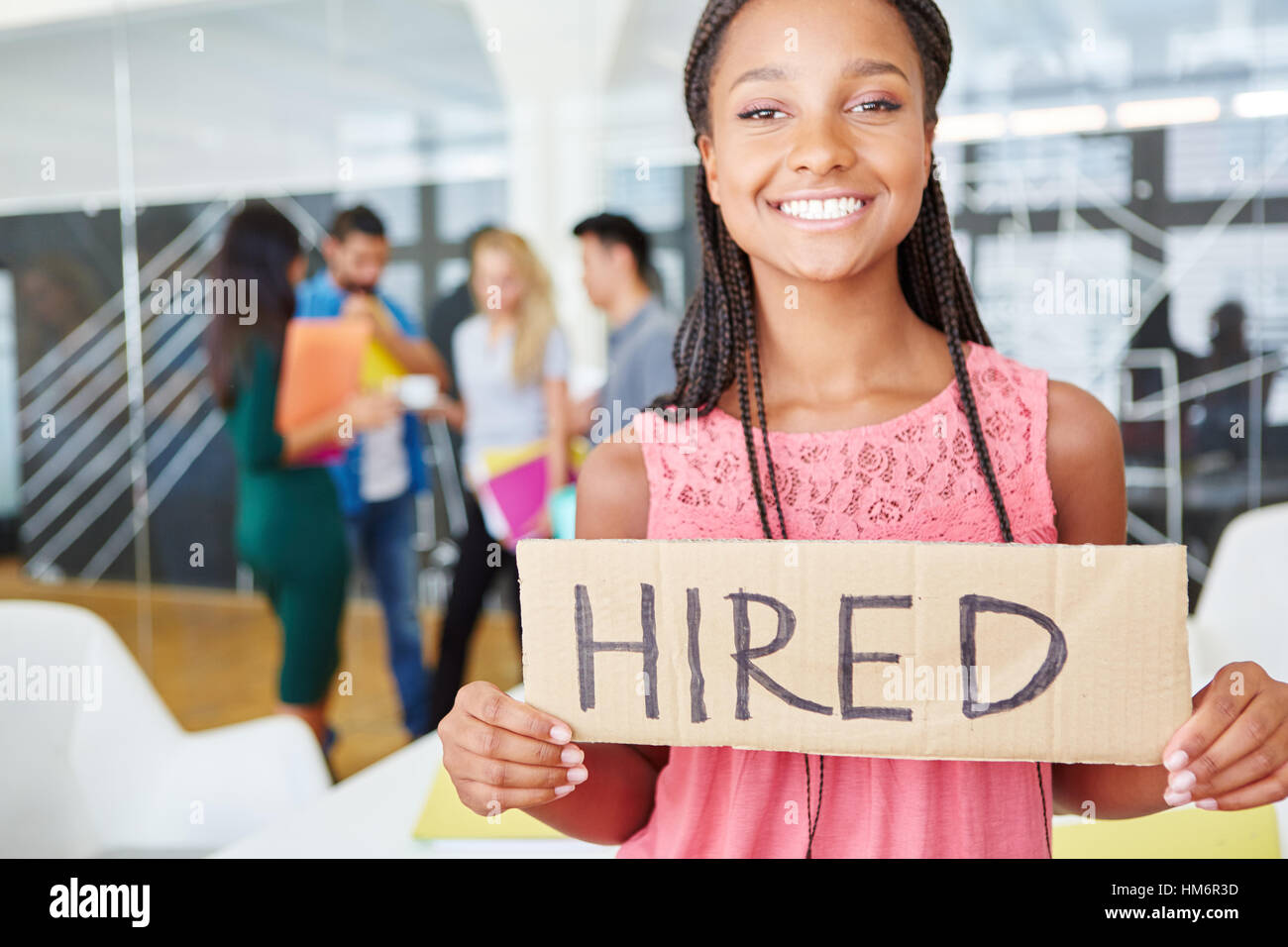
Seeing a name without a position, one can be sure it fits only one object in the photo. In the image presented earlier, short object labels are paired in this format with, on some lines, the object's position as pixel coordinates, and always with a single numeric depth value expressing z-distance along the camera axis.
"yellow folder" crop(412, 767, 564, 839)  1.27
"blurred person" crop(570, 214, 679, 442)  2.77
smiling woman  0.75
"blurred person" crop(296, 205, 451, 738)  3.18
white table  1.19
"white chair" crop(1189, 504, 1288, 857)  1.84
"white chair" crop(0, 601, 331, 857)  1.59
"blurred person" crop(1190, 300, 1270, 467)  3.18
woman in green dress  2.55
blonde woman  3.17
